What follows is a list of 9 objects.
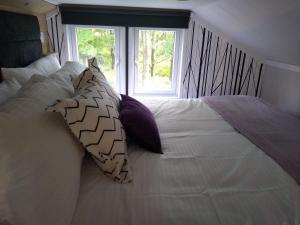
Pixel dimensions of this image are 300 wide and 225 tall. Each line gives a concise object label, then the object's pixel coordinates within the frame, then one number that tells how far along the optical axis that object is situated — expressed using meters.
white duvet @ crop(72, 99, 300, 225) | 0.83
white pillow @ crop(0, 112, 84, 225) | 0.61
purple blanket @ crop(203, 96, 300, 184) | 1.21
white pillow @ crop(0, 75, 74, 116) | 0.83
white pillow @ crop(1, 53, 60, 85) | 1.34
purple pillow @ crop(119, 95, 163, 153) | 1.21
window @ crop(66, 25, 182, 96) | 2.96
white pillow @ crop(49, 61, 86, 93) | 1.36
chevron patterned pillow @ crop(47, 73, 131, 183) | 0.90
